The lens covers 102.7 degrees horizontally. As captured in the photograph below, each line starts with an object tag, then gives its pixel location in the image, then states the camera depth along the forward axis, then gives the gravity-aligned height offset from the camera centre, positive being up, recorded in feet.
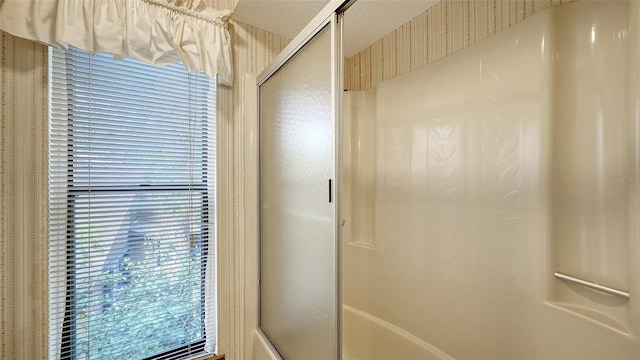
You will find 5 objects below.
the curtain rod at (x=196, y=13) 3.85 +2.69
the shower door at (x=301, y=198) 2.80 -0.24
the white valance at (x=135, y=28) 3.07 +2.09
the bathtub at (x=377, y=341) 4.70 -3.25
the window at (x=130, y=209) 3.45 -0.41
